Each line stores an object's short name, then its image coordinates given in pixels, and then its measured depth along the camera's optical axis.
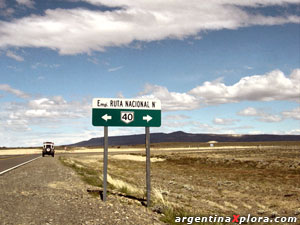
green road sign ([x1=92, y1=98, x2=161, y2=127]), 9.52
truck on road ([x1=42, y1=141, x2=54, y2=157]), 48.90
